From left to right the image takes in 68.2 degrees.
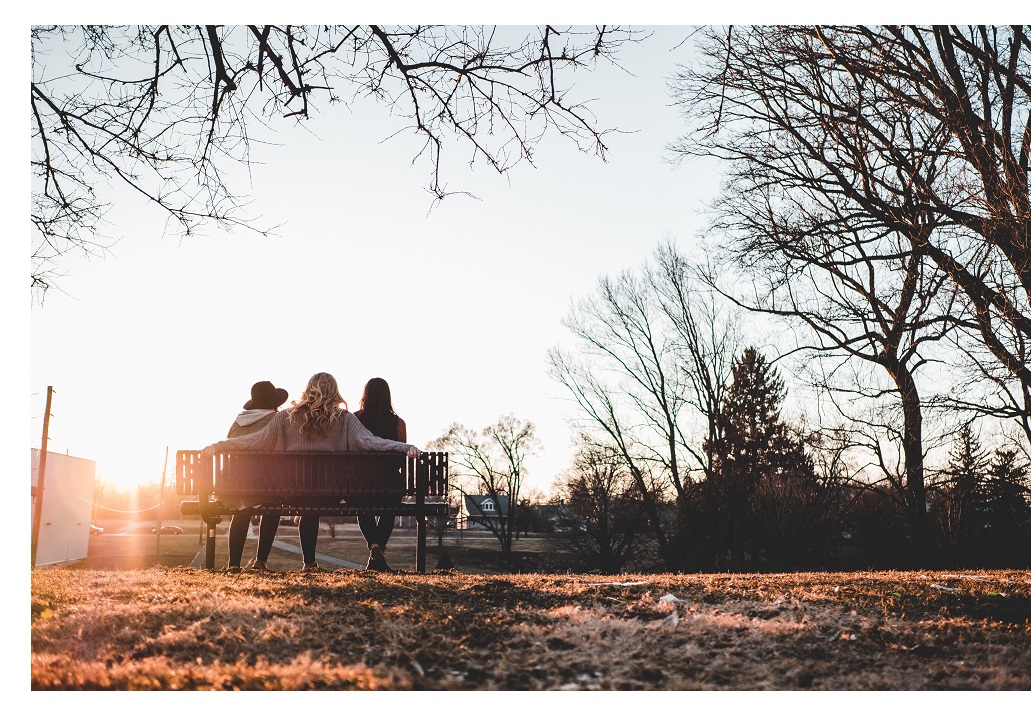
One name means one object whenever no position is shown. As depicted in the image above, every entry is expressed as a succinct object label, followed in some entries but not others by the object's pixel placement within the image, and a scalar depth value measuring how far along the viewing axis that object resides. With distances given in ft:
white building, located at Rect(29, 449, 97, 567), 74.59
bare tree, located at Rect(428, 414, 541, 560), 148.46
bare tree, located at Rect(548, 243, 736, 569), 76.38
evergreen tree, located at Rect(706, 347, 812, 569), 71.77
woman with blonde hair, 19.76
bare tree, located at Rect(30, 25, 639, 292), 15.99
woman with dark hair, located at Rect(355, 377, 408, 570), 21.11
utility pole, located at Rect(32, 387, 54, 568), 26.43
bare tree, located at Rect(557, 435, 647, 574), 104.47
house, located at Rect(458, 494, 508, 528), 146.82
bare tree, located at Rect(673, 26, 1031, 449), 23.72
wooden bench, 19.86
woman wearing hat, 20.07
